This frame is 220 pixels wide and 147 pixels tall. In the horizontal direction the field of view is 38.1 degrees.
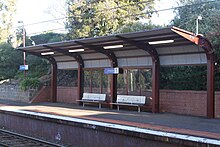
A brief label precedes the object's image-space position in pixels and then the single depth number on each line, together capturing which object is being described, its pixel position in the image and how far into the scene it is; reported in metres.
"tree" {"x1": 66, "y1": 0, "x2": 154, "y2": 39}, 24.61
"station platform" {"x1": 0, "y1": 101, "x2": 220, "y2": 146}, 8.62
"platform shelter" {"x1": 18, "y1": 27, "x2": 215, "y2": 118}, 12.87
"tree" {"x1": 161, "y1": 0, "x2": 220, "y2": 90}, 16.17
